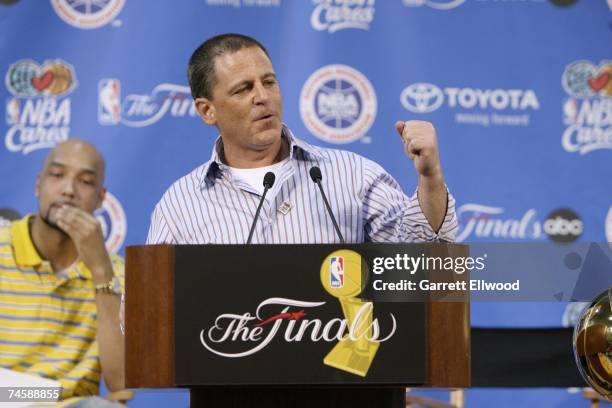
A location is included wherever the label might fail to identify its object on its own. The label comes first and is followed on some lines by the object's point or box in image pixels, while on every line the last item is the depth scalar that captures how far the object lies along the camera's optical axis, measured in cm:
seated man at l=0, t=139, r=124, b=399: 821
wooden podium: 470
